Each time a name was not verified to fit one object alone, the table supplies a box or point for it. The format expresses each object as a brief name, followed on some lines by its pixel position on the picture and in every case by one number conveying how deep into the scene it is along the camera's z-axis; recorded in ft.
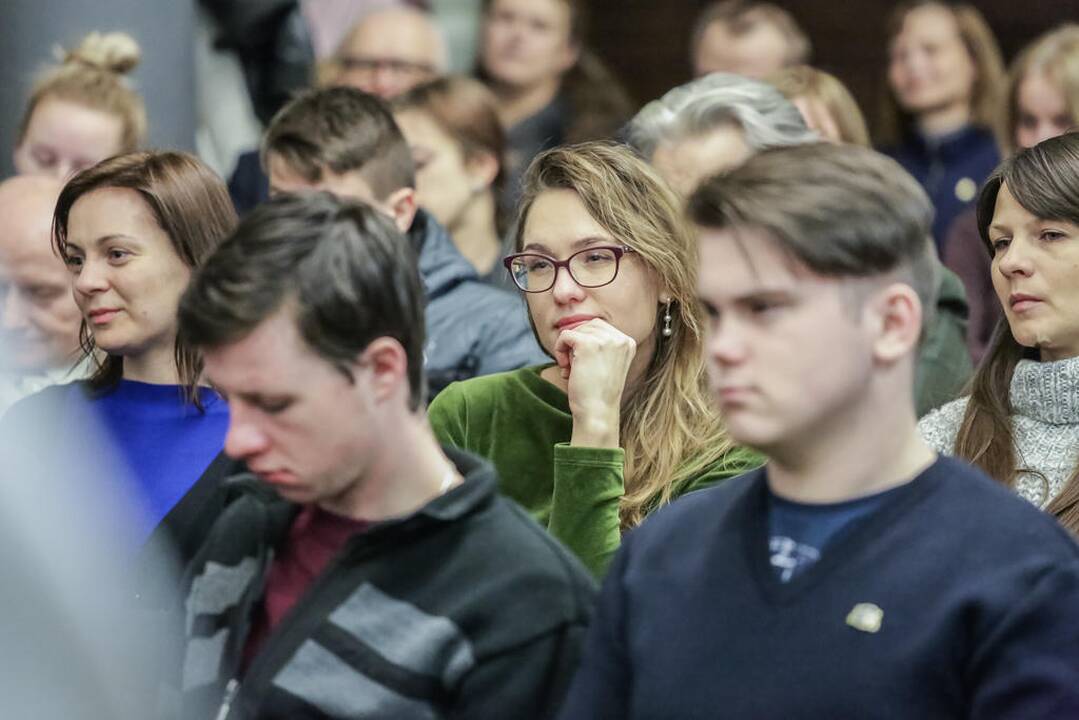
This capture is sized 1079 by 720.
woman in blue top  18.20
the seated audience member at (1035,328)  17.94
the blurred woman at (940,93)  33.96
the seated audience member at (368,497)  12.05
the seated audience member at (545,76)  37.40
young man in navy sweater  11.09
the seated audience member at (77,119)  27.32
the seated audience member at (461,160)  29.32
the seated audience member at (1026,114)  28.34
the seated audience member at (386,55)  35.01
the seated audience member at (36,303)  22.61
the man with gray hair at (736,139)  22.86
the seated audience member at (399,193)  24.02
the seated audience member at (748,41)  35.22
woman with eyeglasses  17.34
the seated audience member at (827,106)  26.86
